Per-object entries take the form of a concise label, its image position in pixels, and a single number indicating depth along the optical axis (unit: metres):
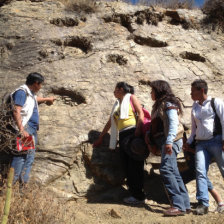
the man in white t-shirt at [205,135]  3.53
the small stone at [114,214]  3.54
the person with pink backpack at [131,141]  3.87
